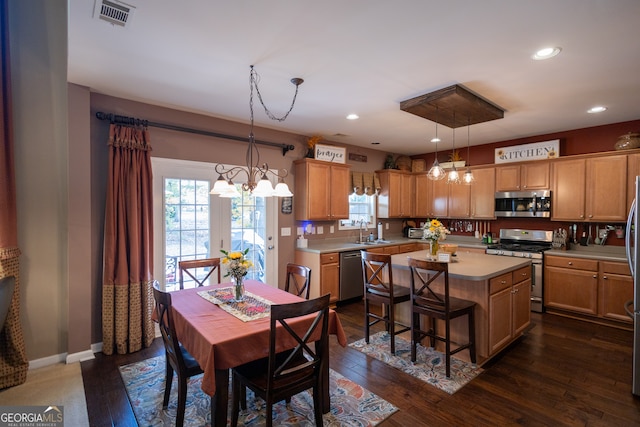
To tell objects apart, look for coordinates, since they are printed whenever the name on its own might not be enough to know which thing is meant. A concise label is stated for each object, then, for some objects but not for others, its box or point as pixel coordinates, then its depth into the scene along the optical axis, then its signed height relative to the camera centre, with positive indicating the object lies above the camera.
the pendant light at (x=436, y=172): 3.51 +0.45
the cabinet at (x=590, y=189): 4.16 +0.32
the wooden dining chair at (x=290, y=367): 1.76 -1.02
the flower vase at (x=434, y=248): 3.53 -0.43
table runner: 2.22 -0.74
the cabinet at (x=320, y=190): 4.80 +0.34
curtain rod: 3.19 +0.98
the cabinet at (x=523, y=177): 4.84 +0.57
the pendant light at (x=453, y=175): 3.58 +0.42
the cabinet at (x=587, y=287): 3.90 -1.02
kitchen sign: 4.78 +0.97
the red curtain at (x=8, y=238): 1.89 -0.21
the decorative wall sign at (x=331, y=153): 5.02 +0.96
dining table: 1.79 -0.77
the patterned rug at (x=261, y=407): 2.20 -1.50
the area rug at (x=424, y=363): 2.71 -1.49
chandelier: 2.35 +0.19
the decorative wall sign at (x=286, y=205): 4.77 +0.09
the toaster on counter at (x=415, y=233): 6.42 -0.46
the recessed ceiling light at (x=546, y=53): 2.31 +1.22
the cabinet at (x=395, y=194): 6.15 +0.34
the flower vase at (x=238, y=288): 2.52 -0.64
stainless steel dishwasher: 4.82 -1.04
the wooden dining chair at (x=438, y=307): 2.75 -0.89
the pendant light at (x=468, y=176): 3.71 +0.43
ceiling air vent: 1.83 +1.23
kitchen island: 2.95 -0.87
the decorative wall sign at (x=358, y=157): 5.81 +1.03
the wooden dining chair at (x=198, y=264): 3.09 -0.55
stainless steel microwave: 4.79 +0.12
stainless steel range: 4.51 -0.58
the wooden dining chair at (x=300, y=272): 2.75 -0.58
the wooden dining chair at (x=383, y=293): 3.18 -0.90
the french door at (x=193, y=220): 3.64 -0.12
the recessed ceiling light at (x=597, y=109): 3.65 +1.24
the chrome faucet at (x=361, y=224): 5.82 -0.26
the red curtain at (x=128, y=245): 3.15 -0.36
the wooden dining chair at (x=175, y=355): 1.98 -0.96
